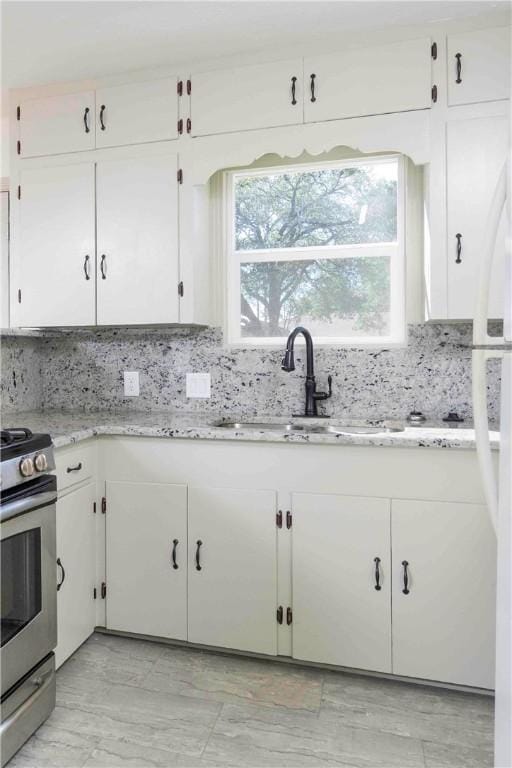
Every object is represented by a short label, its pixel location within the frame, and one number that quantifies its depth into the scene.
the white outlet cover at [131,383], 2.71
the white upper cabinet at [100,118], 2.32
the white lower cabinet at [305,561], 1.83
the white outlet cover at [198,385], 2.60
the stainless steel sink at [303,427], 2.29
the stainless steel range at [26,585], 1.49
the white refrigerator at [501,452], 1.10
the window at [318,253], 2.42
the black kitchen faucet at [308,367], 2.26
